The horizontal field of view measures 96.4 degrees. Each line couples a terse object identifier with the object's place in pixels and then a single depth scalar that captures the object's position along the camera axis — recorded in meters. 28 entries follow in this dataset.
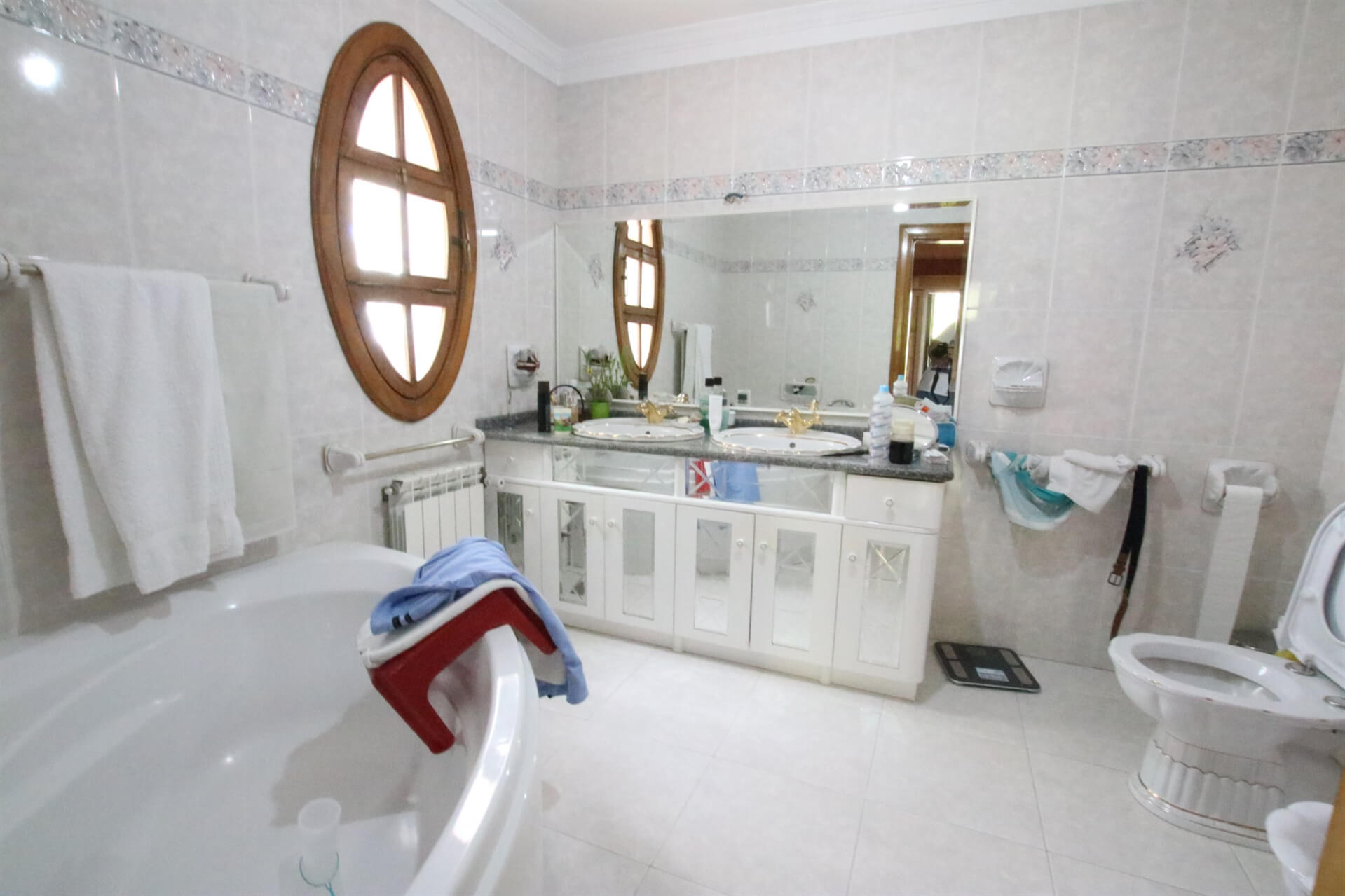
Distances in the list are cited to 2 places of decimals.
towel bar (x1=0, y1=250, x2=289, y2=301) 1.08
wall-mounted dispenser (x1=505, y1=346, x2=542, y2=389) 2.55
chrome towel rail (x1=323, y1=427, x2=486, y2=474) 1.81
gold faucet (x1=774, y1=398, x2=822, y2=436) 2.35
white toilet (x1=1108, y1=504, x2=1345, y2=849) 1.42
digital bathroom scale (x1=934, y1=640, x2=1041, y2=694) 2.10
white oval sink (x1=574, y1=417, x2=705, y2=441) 2.29
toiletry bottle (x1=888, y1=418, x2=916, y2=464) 1.92
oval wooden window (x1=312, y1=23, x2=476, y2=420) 1.78
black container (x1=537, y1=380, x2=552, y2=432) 2.41
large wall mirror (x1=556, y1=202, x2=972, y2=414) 2.23
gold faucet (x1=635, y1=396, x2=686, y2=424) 2.56
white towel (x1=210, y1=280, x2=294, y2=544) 1.44
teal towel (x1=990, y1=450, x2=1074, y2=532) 2.08
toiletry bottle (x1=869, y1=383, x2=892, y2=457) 1.97
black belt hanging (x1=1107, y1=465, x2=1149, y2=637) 2.00
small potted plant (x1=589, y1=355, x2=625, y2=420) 2.70
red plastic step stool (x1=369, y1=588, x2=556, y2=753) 1.18
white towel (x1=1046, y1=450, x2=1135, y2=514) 1.96
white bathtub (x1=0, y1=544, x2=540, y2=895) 1.00
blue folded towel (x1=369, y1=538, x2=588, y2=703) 1.23
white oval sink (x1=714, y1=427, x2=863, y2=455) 2.10
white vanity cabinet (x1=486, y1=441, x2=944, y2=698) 1.93
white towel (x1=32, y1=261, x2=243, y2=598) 1.14
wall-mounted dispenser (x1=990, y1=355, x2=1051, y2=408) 2.12
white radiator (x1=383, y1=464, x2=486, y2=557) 2.00
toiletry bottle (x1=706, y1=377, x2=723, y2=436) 2.39
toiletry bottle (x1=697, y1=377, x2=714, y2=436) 2.52
